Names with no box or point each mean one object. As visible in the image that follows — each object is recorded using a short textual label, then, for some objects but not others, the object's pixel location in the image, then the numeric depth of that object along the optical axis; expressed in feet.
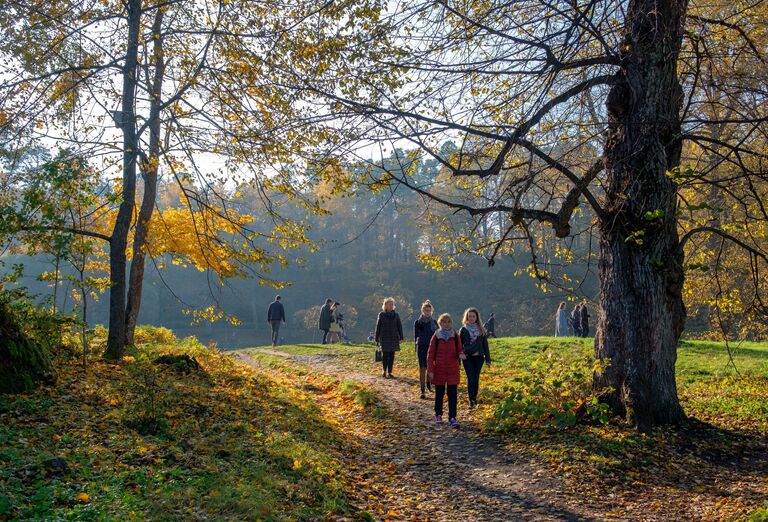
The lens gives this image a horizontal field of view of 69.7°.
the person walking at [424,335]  34.58
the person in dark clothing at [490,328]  80.18
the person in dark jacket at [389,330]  39.32
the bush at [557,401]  23.89
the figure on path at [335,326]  72.59
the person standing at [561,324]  72.64
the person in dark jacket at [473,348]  29.96
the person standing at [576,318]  70.64
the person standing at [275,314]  69.72
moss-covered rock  22.21
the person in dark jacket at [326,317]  71.87
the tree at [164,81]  25.63
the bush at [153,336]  47.88
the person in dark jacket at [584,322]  66.59
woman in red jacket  27.27
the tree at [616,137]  21.70
